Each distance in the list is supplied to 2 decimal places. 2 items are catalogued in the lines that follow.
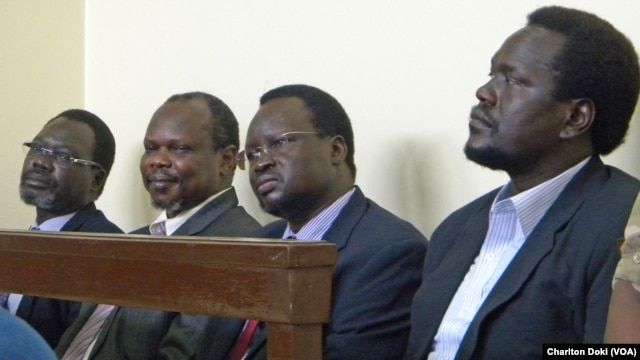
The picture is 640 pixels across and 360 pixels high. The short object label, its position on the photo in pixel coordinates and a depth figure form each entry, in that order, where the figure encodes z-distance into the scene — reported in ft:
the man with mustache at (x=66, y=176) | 20.04
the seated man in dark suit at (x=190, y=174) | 19.08
